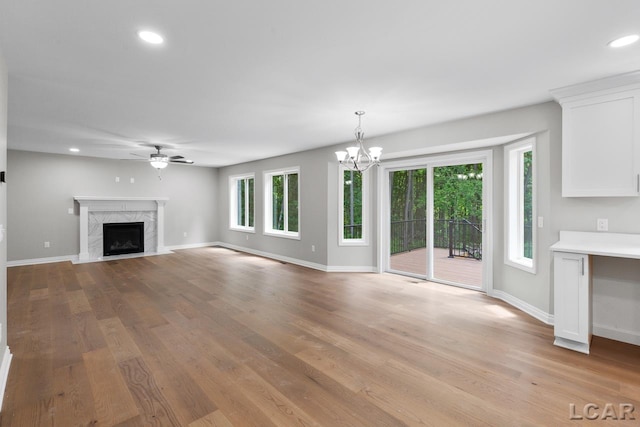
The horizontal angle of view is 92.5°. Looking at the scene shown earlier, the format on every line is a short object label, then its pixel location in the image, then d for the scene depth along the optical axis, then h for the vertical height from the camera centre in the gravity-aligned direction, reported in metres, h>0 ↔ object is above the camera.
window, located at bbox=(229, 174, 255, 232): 8.55 +0.28
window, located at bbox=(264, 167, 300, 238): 7.11 +0.23
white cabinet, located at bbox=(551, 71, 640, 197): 2.76 +0.70
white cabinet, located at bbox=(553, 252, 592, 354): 2.71 -0.82
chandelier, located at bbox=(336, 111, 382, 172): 3.70 +0.73
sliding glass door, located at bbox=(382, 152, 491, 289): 4.75 -0.13
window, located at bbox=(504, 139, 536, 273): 3.95 +0.09
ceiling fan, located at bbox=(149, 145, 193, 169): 5.69 +0.98
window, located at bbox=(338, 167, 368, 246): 5.95 +0.05
